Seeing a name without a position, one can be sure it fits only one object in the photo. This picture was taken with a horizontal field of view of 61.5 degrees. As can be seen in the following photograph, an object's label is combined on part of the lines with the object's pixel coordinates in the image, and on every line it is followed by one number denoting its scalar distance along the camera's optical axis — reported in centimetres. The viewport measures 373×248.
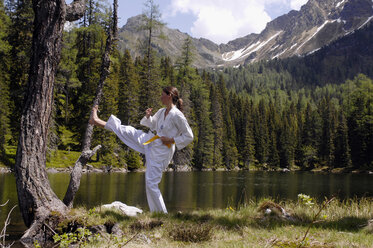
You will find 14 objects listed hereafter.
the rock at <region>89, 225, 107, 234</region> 562
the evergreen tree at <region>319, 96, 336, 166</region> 7007
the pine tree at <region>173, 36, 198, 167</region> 4683
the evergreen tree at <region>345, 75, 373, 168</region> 6341
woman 596
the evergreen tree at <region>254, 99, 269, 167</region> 7640
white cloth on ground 737
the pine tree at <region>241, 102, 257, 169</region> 7244
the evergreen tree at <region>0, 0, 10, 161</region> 2616
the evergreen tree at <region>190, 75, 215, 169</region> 5778
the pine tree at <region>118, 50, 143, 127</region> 4119
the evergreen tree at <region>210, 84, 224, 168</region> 6253
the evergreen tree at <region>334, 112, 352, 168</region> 6550
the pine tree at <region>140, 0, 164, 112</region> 3884
